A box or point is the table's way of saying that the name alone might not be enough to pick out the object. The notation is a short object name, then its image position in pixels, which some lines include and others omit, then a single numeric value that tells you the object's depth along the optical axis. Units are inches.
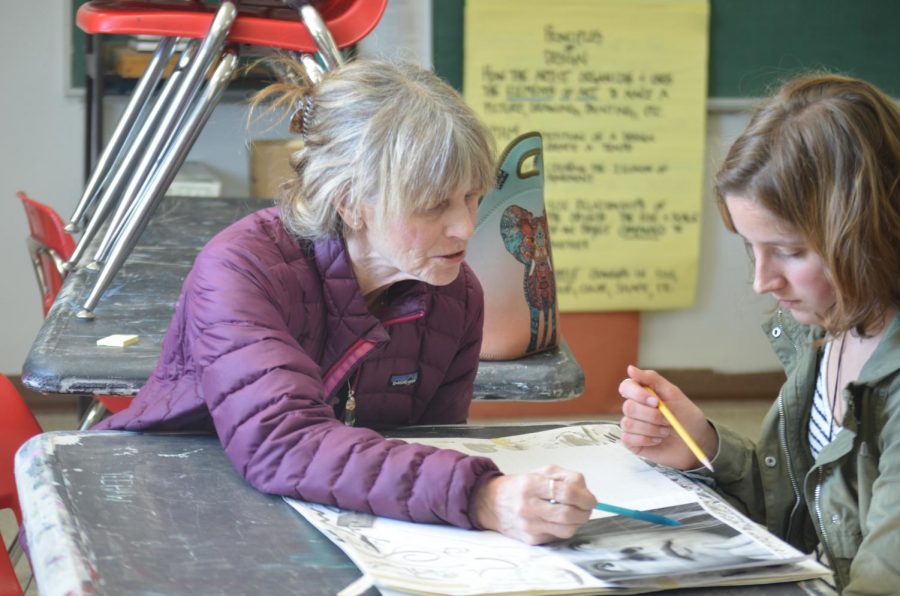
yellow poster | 177.4
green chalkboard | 184.8
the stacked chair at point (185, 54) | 112.0
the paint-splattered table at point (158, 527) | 73.6
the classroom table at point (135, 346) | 101.6
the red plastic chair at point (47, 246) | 123.5
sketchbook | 73.5
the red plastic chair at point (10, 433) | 94.4
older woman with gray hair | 79.6
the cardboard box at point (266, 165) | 172.8
